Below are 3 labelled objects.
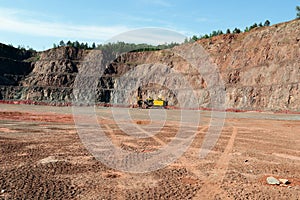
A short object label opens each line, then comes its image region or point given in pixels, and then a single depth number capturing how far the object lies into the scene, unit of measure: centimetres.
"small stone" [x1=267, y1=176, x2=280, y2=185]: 732
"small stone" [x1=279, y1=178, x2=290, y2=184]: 744
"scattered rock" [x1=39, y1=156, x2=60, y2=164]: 889
